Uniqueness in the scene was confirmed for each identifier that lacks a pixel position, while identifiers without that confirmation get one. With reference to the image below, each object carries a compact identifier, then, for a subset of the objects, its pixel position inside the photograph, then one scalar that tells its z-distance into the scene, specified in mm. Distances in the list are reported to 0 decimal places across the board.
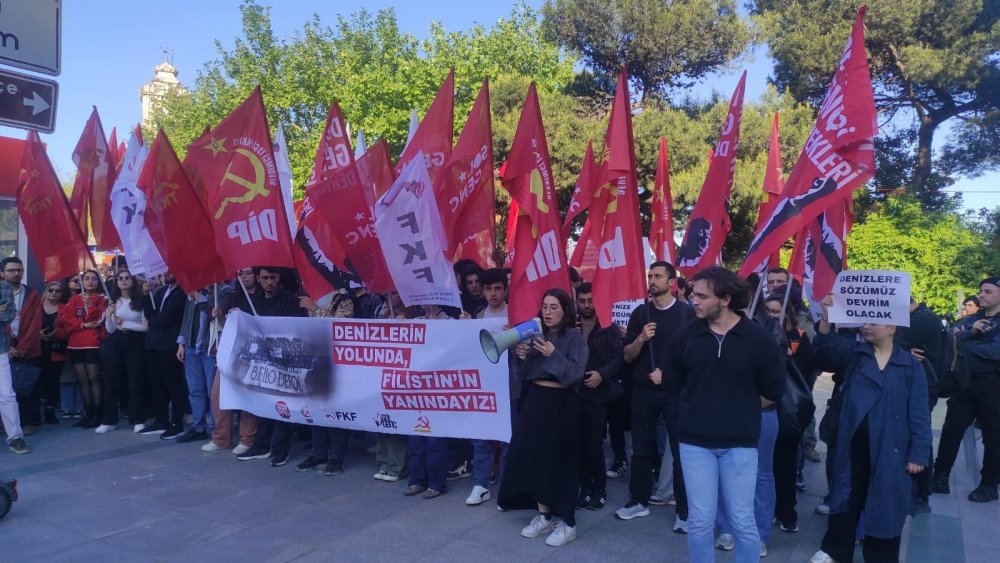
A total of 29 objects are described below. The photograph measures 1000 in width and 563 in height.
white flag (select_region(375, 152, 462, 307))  5914
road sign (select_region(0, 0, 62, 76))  4723
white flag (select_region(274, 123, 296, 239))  9164
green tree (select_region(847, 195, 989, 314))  15406
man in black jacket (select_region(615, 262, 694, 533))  5395
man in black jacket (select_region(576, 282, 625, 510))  5591
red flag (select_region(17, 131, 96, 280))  8219
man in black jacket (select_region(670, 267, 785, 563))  3797
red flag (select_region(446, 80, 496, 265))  6480
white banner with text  5957
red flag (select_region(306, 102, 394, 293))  6309
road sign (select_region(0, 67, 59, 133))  4637
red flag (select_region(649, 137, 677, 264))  8492
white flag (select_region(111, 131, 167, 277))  7668
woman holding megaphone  4992
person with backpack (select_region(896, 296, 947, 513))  5508
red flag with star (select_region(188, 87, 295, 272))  6688
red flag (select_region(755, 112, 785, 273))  8219
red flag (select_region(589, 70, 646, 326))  5656
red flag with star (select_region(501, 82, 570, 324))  5602
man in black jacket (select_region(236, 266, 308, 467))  7199
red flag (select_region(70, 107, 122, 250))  9383
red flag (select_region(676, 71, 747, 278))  6172
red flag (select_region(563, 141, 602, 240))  6320
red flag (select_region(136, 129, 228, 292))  6762
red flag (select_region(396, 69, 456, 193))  6758
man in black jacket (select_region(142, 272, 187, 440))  8156
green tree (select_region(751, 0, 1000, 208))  18891
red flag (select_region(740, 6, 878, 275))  4805
